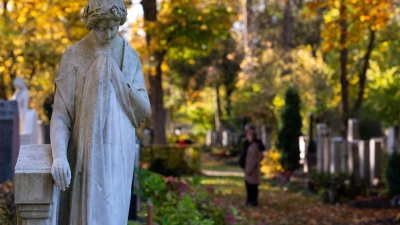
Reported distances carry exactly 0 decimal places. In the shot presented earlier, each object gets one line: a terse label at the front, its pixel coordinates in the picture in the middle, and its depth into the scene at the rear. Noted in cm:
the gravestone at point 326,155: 2059
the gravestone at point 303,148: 2472
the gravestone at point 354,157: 1861
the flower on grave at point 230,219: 966
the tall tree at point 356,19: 1569
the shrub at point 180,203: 939
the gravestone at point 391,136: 1940
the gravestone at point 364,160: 1780
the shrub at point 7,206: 753
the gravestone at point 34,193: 440
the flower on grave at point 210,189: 1113
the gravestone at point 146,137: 3038
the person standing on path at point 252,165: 1641
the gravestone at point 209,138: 4665
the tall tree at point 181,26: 1938
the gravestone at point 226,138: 3938
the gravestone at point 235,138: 3731
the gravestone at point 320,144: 2138
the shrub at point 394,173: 1545
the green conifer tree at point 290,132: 2431
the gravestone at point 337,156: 1964
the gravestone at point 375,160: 1725
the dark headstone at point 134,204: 1021
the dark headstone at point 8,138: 1159
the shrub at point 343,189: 1697
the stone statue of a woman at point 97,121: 460
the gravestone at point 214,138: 4400
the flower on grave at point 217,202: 1048
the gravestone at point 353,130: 1988
